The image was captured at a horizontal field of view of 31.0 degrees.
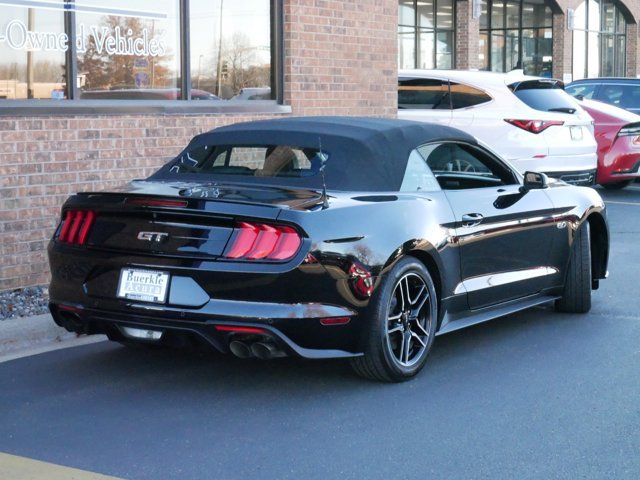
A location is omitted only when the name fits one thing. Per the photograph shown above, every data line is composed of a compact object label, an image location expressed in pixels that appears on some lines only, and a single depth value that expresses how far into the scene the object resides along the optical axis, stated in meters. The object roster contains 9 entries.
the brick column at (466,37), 29.31
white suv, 14.11
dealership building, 8.98
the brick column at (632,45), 38.00
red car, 16.31
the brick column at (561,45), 33.34
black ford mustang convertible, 5.70
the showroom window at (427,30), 30.44
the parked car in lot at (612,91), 18.67
